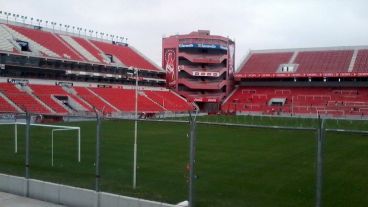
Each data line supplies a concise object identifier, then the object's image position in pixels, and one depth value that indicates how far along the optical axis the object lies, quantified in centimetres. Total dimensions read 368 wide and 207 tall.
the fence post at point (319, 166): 792
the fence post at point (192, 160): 905
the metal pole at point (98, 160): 1017
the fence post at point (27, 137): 1159
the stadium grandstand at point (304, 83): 6988
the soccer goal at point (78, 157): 1622
